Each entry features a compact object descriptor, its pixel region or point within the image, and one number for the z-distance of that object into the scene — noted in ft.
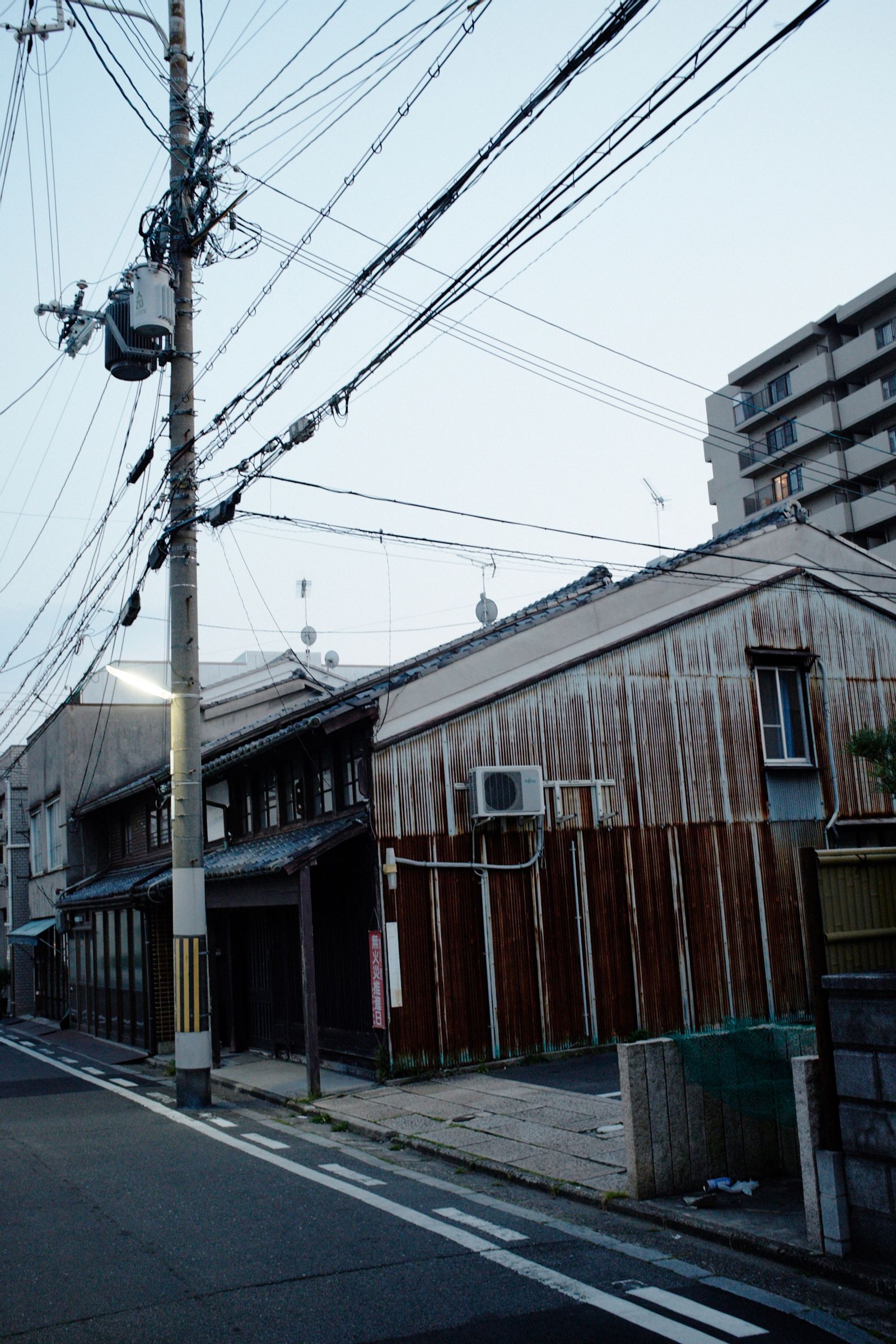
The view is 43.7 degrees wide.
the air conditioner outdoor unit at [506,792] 47.67
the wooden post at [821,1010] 21.42
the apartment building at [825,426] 149.59
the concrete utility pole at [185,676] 45.47
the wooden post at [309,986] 44.32
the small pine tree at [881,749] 35.27
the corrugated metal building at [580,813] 47.37
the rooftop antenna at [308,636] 113.09
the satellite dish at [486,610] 78.89
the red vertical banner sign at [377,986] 45.34
